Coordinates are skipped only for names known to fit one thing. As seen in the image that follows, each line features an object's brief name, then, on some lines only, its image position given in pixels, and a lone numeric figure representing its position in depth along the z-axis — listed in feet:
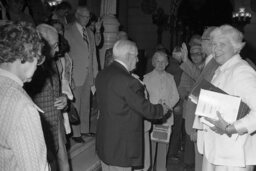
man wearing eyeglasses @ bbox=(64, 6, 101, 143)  14.62
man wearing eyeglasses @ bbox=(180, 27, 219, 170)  9.29
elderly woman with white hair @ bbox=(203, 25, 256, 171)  7.57
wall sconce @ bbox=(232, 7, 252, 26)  40.05
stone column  18.93
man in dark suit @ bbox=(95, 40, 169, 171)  9.21
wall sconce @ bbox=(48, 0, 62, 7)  27.66
